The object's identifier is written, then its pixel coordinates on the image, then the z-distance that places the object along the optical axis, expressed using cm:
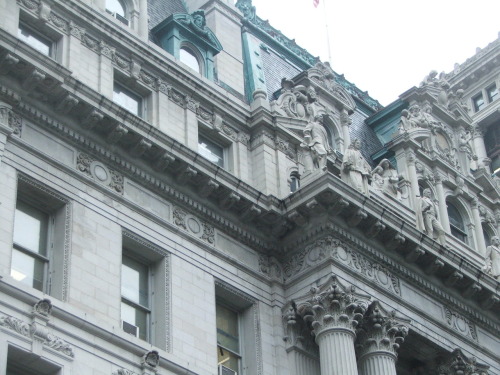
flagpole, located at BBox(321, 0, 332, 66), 5380
